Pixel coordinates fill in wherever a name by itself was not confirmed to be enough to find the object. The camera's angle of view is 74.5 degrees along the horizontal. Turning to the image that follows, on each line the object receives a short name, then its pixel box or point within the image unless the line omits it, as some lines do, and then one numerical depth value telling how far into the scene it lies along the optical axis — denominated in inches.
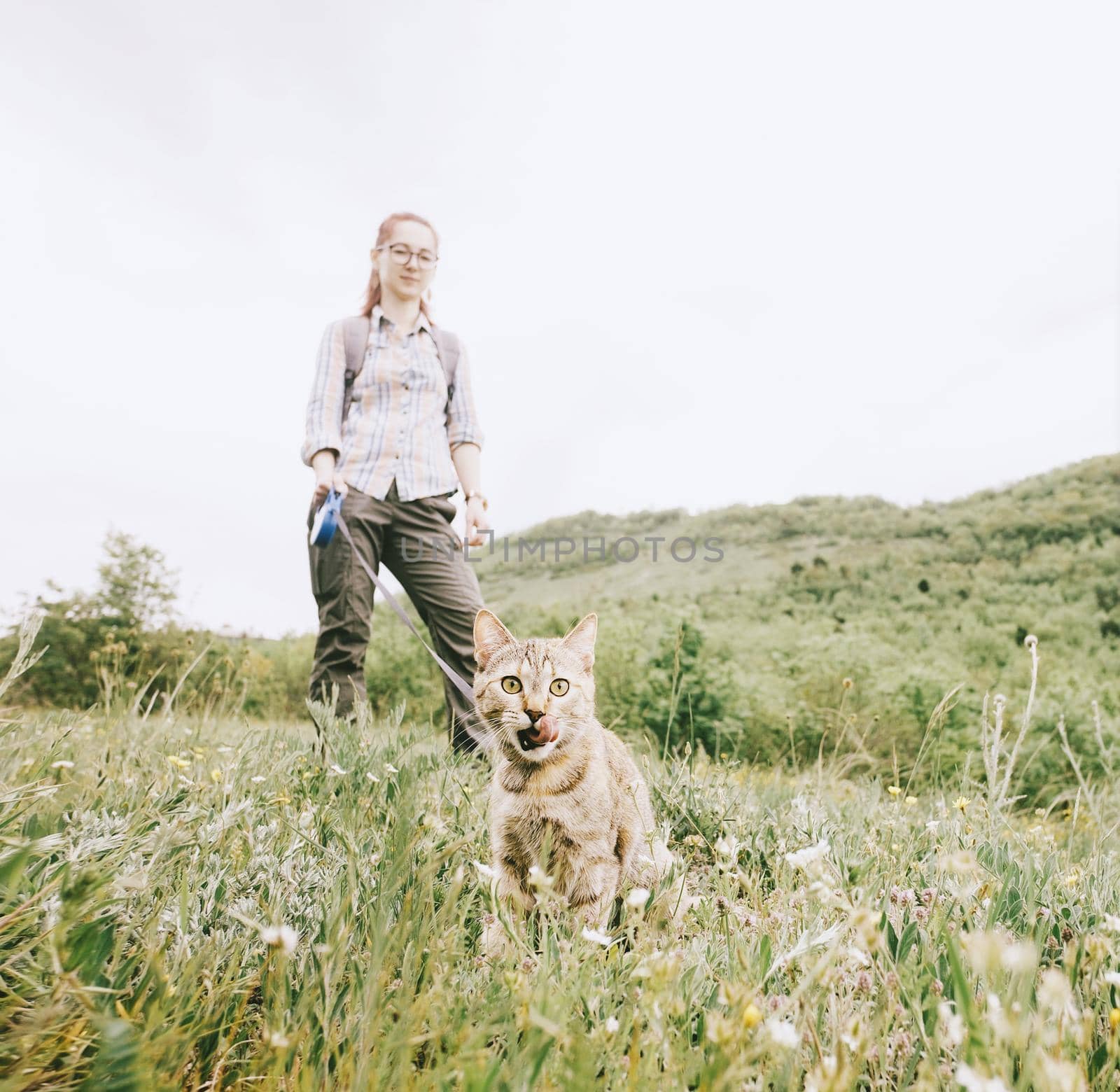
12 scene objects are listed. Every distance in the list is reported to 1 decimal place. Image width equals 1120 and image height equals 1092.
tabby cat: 97.2
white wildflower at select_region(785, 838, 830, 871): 49.9
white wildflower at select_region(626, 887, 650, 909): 56.4
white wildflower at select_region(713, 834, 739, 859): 64.9
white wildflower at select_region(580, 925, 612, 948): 57.1
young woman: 183.5
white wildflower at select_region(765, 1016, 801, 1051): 40.7
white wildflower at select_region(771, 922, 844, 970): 47.4
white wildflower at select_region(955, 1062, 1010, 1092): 34.7
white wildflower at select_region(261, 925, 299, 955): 42.6
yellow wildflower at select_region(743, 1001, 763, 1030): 43.6
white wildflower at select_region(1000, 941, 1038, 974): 30.2
